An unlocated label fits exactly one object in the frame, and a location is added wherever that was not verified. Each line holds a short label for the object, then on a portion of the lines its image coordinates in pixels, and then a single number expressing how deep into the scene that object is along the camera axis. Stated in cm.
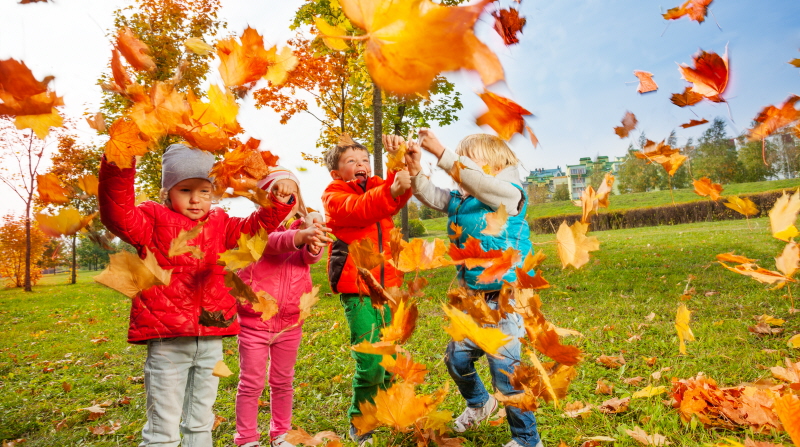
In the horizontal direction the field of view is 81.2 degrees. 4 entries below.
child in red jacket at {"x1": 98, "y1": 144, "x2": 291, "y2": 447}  201
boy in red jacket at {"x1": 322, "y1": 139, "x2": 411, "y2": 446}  238
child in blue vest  209
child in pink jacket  247
